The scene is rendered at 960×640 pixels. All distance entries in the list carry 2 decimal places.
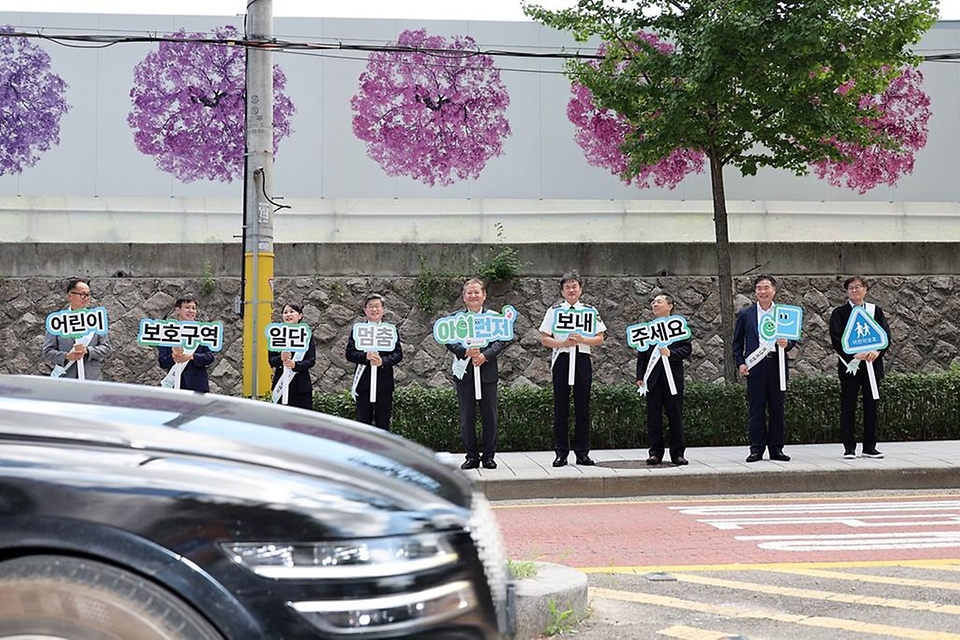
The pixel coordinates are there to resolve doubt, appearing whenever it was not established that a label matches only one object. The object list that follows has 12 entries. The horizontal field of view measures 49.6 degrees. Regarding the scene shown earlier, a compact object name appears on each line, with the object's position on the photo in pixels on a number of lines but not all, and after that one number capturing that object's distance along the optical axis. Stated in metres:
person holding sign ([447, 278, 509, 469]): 10.48
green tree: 11.88
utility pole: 10.68
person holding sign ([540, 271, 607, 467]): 10.82
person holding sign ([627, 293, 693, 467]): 10.85
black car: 2.02
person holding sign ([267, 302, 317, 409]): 10.77
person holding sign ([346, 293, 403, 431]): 10.75
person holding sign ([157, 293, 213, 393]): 10.77
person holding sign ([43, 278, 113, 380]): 10.27
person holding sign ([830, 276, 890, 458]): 10.99
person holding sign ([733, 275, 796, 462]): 10.91
